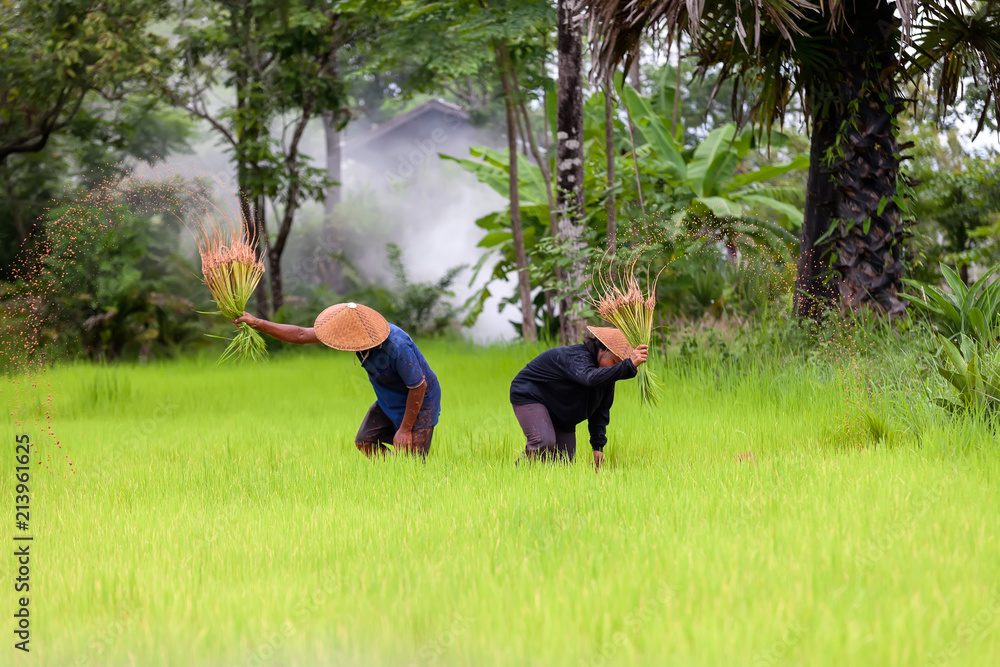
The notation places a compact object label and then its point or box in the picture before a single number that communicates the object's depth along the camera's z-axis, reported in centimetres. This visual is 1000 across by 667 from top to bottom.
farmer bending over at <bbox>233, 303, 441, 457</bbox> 1052
